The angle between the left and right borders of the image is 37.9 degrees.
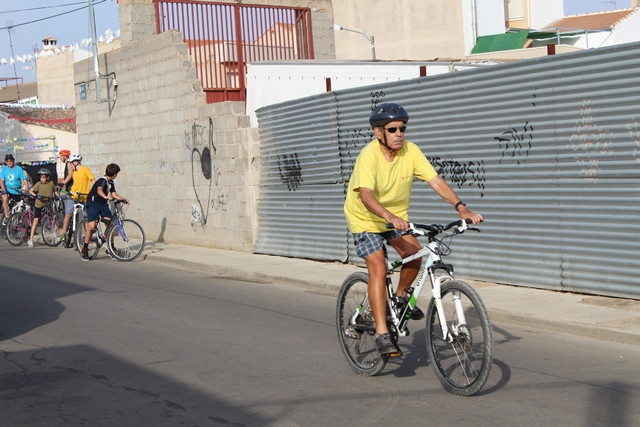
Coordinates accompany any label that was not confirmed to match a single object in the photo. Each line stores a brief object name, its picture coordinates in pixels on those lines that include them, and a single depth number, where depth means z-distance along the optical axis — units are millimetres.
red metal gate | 20391
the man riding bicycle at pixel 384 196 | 6777
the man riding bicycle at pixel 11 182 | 22859
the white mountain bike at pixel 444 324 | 6180
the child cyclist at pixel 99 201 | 17047
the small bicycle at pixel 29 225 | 21156
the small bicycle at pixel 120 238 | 17234
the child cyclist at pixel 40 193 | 21156
